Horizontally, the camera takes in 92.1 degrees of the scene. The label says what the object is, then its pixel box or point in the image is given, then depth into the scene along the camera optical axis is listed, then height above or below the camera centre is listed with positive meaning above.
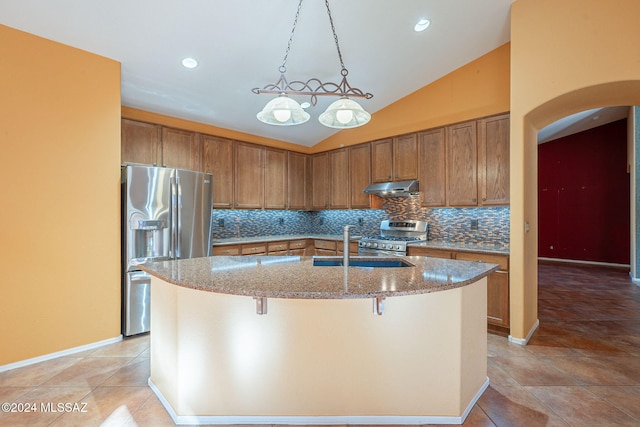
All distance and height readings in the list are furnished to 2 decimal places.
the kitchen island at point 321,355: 1.83 -0.86
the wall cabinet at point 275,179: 5.02 +0.58
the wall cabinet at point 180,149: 3.92 +0.84
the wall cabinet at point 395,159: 4.34 +0.80
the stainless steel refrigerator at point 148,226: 3.17 -0.14
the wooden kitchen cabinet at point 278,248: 4.67 -0.54
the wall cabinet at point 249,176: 4.66 +0.58
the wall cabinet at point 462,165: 3.75 +0.61
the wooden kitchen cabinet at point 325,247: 4.92 -0.55
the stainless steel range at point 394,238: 4.08 -0.36
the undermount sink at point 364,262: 2.39 -0.39
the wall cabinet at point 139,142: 3.55 +0.85
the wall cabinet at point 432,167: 4.03 +0.62
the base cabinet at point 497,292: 3.20 -0.84
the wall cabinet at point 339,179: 5.13 +0.59
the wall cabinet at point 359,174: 4.86 +0.63
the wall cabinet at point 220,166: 4.35 +0.68
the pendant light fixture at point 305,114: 2.09 +0.72
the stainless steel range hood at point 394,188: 4.21 +0.35
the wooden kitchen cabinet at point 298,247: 5.00 -0.55
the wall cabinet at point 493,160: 3.51 +0.63
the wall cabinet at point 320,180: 5.42 +0.59
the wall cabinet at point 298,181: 5.37 +0.57
